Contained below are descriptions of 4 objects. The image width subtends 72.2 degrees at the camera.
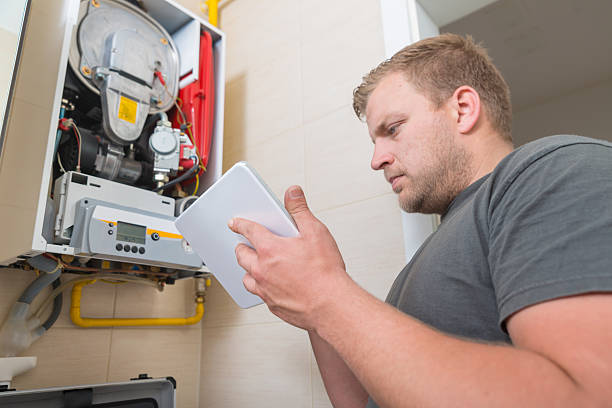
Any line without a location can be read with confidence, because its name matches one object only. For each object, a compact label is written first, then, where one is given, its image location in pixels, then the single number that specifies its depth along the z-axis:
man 0.38
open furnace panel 1.09
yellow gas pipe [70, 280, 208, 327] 1.34
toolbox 1.00
